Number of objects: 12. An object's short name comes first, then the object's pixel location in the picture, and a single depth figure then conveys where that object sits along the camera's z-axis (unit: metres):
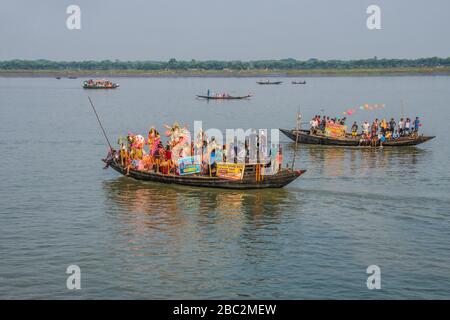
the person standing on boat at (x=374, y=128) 45.31
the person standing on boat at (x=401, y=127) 46.18
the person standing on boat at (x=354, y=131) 46.69
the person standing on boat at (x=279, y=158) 30.80
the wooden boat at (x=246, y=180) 30.59
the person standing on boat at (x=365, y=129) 45.74
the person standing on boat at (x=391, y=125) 46.22
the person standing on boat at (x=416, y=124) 45.80
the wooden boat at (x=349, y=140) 45.28
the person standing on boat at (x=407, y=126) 46.29
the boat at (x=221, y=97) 101.96
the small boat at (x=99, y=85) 136.12
